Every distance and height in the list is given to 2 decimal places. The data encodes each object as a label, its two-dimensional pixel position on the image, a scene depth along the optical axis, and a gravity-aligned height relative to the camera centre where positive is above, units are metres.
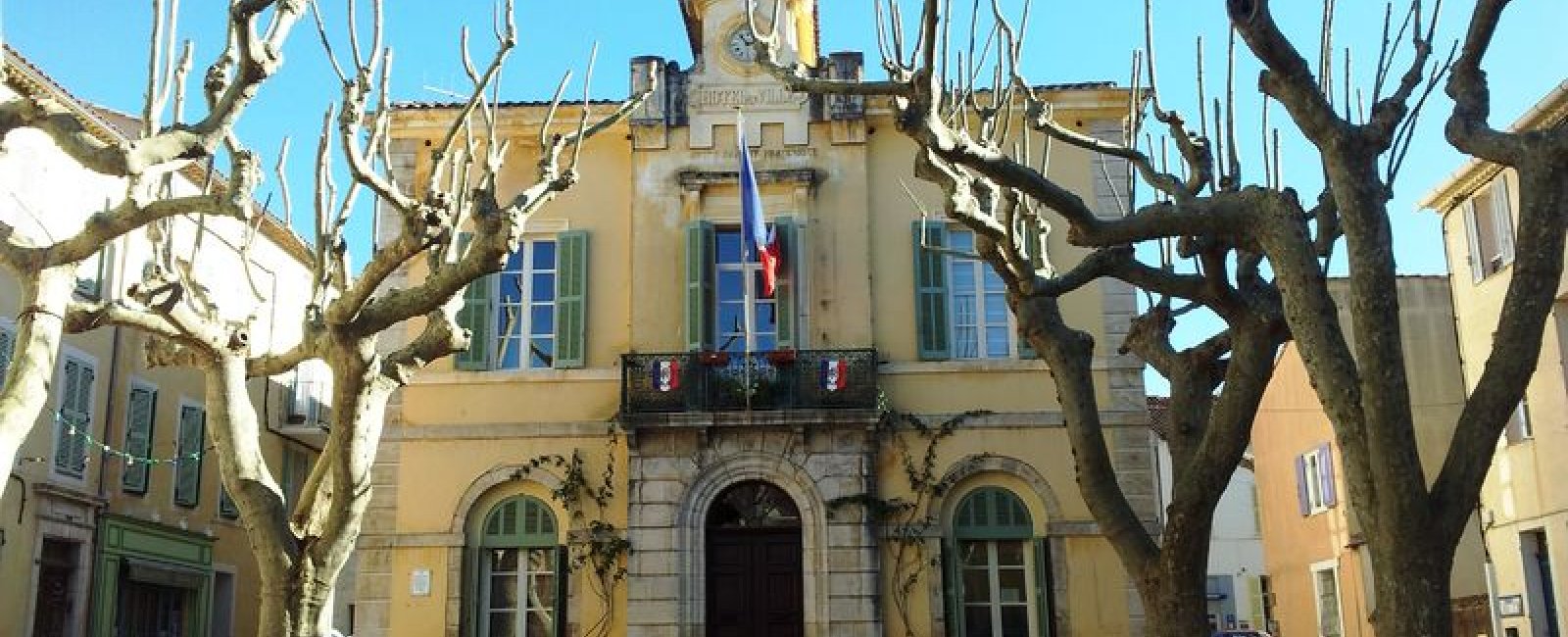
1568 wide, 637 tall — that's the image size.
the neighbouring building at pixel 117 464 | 19.16 +2.97
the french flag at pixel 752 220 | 16.66 +4.87
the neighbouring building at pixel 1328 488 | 23.69 +3.02
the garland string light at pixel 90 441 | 19.69 +3.10
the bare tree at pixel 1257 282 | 7.00 +2.17
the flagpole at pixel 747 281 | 16.47 +4.22
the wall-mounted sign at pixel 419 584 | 17.09 +0.94
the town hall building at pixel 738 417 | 16.78 +2.77
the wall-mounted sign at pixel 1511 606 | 18.95 +0.57
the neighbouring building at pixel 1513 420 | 18.30 +2.88
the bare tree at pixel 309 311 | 9.67 +2.65
